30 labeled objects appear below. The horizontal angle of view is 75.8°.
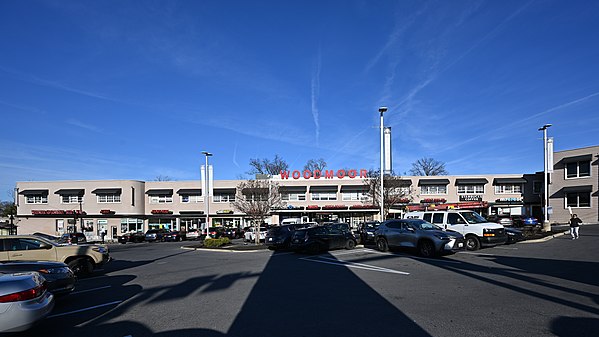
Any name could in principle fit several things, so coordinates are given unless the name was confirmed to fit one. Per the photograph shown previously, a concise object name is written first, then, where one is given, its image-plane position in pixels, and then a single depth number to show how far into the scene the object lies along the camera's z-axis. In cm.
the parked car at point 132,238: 4438
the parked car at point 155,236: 4365
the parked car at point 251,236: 3322
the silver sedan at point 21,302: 573
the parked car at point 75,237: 3755
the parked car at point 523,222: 3872
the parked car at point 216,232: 3883
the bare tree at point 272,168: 7906
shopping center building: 5256
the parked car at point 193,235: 4250
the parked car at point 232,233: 4240
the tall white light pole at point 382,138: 2348
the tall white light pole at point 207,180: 3105
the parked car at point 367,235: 2327
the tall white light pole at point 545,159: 2862
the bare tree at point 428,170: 8319
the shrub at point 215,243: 2531
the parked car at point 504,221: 3336
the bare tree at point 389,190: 4572
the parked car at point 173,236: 4278
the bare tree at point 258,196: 3080
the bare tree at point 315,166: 8346
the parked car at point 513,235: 2014
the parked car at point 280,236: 2189
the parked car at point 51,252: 1214
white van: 1780
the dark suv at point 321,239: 1919
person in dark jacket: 2236
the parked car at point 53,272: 838
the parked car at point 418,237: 1573
